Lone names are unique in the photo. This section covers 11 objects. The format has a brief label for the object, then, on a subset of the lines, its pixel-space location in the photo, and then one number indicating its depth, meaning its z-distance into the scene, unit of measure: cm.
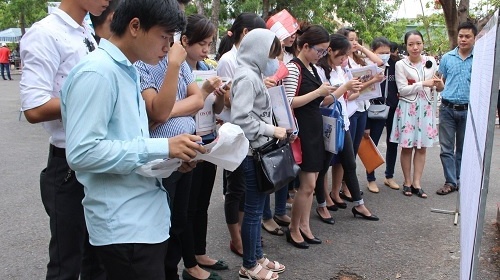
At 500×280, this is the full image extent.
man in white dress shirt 211
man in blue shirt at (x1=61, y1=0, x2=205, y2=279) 162
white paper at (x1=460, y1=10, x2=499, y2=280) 189
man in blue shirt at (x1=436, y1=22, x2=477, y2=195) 545
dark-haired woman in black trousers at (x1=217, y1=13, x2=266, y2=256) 347
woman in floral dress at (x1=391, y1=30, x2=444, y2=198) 552
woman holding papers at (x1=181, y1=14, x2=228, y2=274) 307
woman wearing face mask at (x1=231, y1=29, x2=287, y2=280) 313
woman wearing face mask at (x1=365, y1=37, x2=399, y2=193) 570
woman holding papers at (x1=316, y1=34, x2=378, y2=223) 429
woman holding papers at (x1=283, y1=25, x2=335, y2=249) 386
